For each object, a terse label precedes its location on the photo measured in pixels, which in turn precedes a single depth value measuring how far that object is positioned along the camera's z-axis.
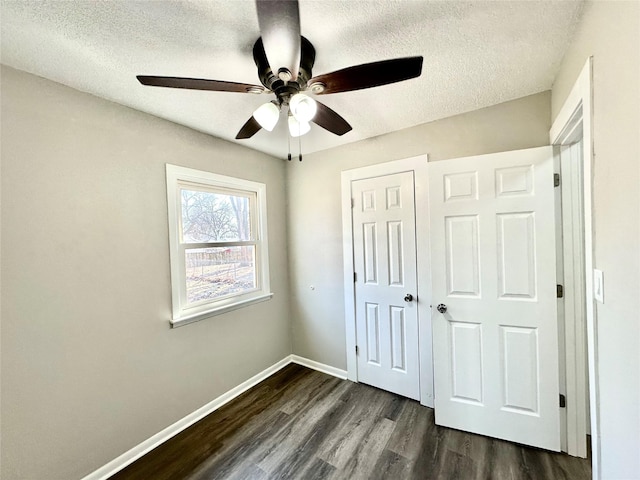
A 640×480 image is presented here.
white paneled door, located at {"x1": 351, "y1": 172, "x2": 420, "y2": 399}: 2.14
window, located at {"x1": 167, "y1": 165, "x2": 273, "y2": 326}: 1.95
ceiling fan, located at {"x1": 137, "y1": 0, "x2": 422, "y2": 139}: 0.77
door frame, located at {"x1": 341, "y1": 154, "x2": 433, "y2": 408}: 2.05
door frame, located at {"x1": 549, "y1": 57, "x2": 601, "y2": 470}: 0.97
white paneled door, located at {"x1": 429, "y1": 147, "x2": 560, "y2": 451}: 1.57
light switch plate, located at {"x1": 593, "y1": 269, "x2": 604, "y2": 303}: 0.92
